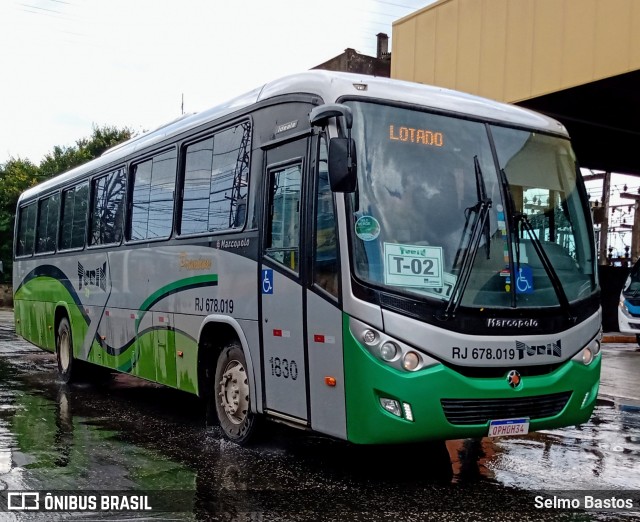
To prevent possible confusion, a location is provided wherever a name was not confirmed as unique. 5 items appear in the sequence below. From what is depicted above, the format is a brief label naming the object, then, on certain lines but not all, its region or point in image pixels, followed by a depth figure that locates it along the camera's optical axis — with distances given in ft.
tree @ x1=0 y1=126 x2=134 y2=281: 147.02
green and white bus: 19.88
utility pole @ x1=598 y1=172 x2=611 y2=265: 85.56
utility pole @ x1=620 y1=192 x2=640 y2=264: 95.58
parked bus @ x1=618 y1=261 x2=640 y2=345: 65.72
